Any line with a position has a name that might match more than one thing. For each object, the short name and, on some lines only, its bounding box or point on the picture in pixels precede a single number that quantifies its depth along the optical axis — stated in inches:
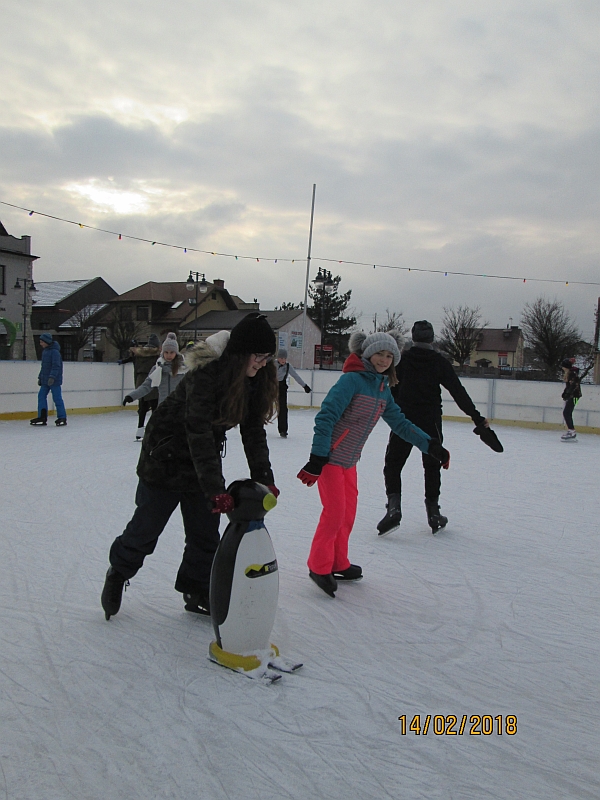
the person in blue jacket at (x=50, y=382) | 401.7
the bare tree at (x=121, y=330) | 1621.6
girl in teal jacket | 126.8
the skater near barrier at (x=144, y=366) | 355.3
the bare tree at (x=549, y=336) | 1382.9
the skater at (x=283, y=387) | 355.3
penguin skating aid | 91.2
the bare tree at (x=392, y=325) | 2051.4
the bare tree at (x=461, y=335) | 1769.2
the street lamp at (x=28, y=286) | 1447.3
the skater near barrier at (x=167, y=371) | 295.6
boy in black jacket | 180.5
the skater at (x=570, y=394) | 421.1
